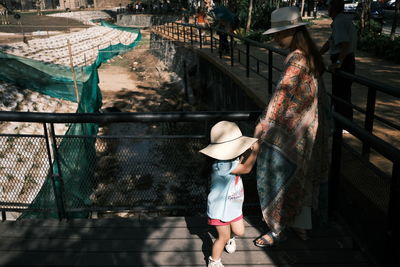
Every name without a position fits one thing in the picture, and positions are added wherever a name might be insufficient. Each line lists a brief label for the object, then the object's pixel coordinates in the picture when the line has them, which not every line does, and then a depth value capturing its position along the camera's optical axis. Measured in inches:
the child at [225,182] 109.2
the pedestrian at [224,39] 518.6
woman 111.0
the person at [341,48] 199.3
